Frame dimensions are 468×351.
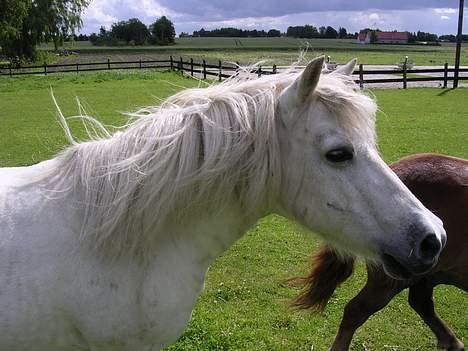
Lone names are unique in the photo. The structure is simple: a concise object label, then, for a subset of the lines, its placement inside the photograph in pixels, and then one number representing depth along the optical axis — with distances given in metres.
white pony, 1.84
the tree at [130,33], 91.25
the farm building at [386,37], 111.75
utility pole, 21.44
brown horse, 3.07
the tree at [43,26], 34.12
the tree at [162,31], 93.06
